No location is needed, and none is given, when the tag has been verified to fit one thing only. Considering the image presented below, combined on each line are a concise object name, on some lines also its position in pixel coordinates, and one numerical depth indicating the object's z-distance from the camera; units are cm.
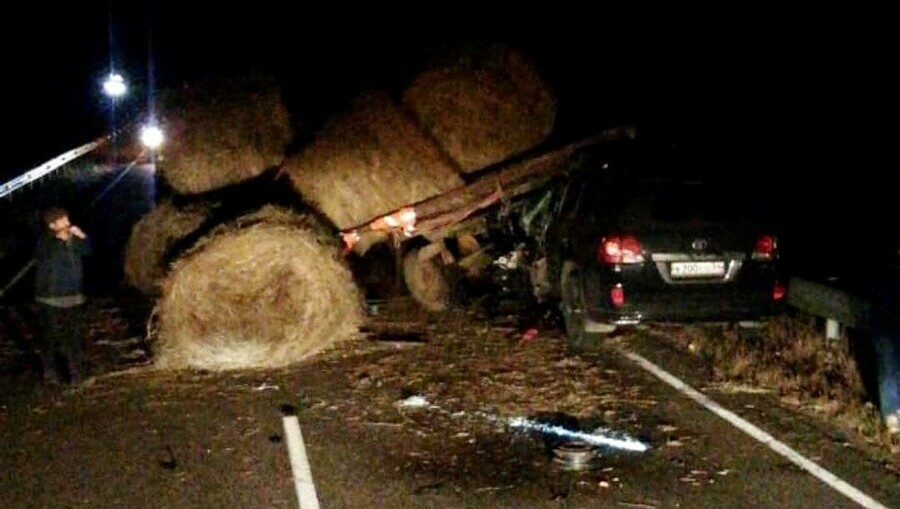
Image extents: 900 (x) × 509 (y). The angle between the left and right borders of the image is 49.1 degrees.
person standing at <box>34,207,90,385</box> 878
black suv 859
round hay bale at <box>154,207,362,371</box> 928
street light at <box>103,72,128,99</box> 4478
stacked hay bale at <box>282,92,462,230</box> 1097
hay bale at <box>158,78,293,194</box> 1127
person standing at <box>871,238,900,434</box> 707
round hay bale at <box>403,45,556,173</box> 1138
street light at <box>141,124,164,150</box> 1170
